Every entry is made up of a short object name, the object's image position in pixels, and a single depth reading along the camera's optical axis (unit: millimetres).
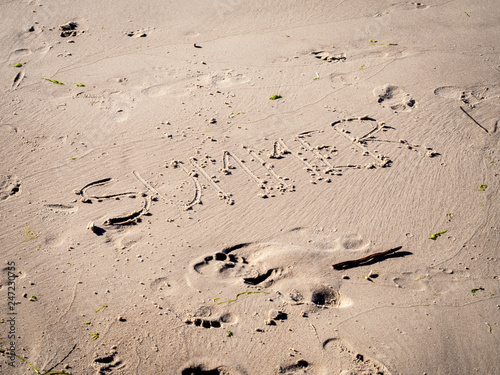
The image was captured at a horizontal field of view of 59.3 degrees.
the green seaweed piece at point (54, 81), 4899
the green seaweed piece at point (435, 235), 3418
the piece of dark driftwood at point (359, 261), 3215
